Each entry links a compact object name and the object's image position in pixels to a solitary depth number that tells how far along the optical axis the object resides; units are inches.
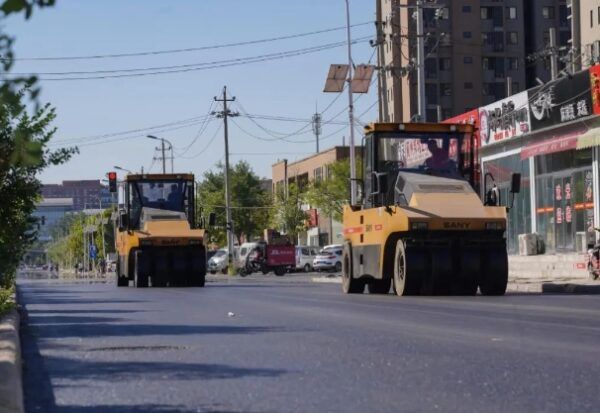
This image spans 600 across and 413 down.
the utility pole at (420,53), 1853.6
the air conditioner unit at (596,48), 3346.5
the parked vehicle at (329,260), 2719.0
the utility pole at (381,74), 2046.0
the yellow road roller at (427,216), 951.6
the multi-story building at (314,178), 4217.5
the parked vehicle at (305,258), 2977.4
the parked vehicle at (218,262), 3151.6
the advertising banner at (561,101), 1537.9
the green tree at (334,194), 3555.6
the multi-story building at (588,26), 3441.4
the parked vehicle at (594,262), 1195.9
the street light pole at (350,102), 2172.7
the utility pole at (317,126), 5467.5
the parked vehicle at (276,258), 2650.1
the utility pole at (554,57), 2649.9
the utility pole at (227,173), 2935.5
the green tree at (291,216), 4158.5
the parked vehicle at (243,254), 2795.3
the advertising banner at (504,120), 1770.4
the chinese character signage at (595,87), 1483.8
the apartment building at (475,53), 4224.9
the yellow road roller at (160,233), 1498.5
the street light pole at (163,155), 4210.1
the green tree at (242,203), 4549.7
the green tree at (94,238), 6117.1
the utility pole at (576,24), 3560.5
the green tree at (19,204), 698.8
